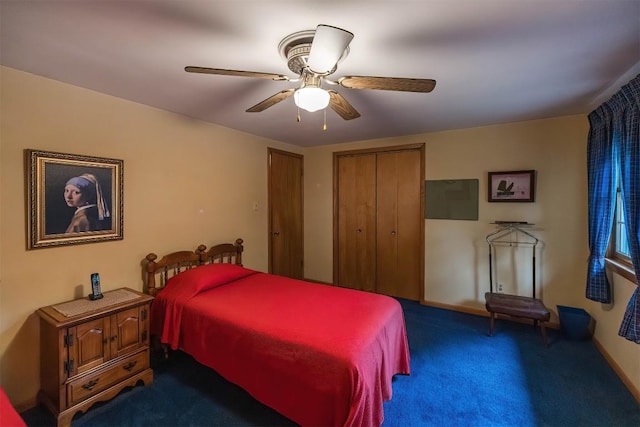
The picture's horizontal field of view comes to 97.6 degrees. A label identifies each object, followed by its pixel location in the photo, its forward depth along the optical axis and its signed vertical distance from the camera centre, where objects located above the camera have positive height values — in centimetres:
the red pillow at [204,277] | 252 -62
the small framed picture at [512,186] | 322 +30
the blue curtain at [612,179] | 192 +26
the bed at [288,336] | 158 -84
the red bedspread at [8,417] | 116 -86
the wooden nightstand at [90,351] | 183 -97
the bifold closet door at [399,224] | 396 -17
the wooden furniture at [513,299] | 279 -96
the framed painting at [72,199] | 201 +12
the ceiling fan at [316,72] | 125 +73
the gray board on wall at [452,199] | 357 +16
